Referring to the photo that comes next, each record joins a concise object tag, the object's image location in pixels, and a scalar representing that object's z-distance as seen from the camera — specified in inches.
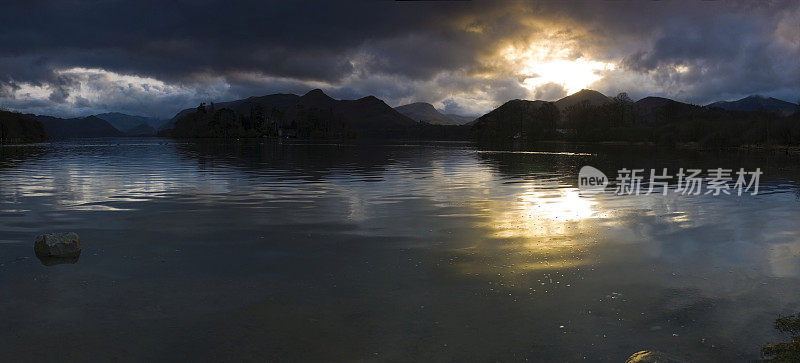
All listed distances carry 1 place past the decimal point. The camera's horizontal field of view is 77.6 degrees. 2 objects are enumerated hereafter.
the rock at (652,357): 304.5
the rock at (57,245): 602.9
